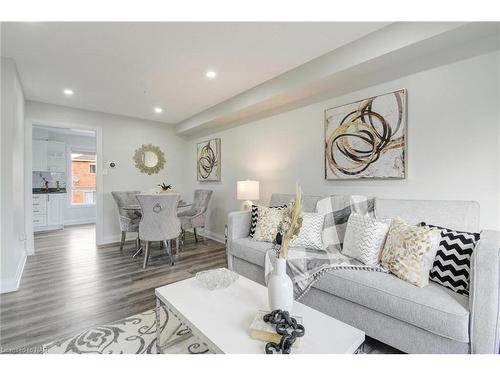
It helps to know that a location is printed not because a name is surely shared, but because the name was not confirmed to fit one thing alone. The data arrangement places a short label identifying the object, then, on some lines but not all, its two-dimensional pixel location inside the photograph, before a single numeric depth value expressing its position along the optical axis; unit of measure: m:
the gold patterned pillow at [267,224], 2.52
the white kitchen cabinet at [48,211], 5.54
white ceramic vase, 1.18
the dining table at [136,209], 3.55
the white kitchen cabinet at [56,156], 5.93
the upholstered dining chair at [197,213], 4.05
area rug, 1.57
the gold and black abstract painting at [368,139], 2.23
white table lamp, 3.45
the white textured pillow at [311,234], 2.27
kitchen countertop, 5.65
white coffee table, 1.03
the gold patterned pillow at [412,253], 1.53
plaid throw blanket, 1.83
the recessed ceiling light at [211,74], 2.79
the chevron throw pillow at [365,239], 1.83
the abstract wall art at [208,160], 4.59
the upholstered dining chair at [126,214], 3.81
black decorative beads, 0.97
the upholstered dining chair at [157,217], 2.98
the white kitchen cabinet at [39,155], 5.63
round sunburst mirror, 4.86
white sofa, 1.21
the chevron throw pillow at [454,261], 1.44
